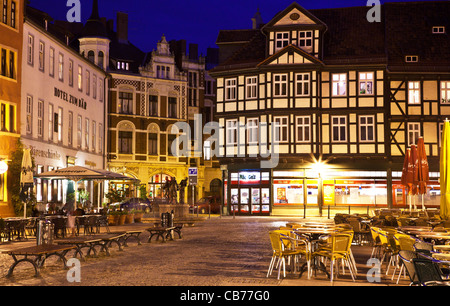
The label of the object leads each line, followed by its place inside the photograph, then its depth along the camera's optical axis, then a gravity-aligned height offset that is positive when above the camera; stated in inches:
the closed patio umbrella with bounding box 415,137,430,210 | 980.6 +30.5
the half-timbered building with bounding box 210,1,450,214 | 1743.4 +193.2
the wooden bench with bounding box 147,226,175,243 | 851.6 -54.3
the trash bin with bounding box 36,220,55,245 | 565.3 -36.0
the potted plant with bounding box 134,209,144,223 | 1432.1 -55.5
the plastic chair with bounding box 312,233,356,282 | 511.5 -45.4
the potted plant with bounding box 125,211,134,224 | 1347.9 -54.5
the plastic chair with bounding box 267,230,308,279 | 523.2 -46.0
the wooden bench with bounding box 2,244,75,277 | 518.9 -48.1
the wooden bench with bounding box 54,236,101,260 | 611.3 -46.9
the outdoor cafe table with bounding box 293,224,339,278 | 544.6 -40.3
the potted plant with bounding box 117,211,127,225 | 1307.8 -52.6
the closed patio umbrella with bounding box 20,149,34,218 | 967.6 +23.6
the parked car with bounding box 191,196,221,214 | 1957.4 -47.2
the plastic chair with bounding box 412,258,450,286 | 346.3 -42.3
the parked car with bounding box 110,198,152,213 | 1811.5 -37.8
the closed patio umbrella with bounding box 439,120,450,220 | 745.6 +16.0
